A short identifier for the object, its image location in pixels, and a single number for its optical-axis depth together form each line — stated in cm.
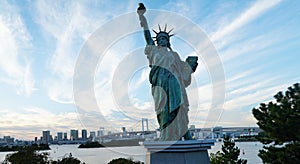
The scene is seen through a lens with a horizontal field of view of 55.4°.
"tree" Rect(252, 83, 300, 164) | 941
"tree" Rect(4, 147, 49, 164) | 1662
